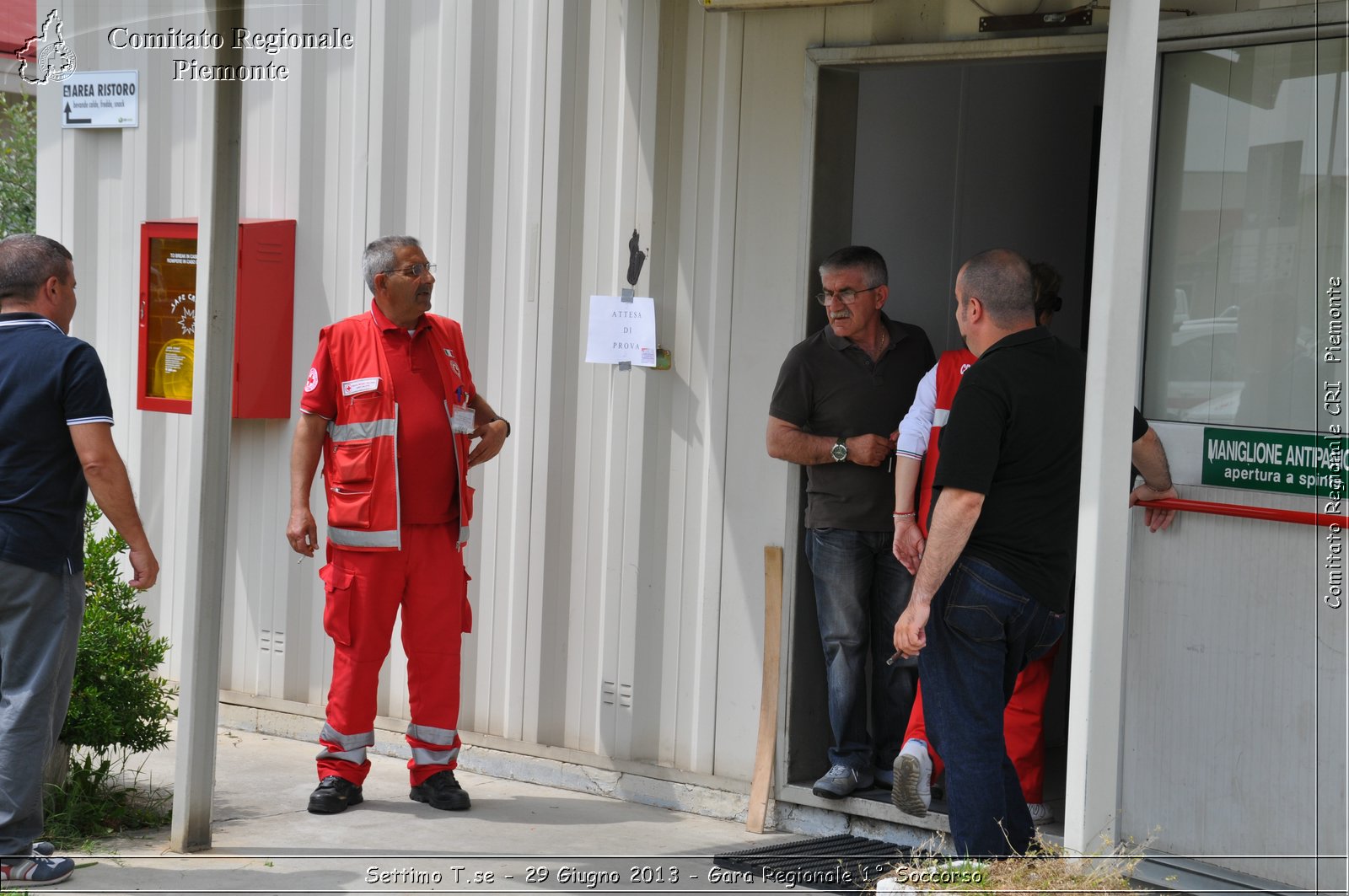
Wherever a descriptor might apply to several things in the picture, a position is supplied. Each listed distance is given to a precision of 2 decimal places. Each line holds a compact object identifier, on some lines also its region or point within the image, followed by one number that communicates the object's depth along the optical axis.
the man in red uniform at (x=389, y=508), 10.91
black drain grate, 9.66
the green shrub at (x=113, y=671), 10.22
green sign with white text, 8.85
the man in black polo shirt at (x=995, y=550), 8.08
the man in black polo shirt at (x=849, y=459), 10.55
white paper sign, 11.52
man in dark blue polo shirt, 8.82
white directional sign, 14.78
